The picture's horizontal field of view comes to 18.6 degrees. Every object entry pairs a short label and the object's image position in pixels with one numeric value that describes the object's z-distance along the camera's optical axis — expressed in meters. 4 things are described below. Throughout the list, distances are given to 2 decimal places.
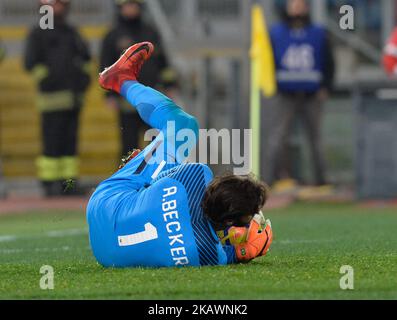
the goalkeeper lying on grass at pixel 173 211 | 6.68
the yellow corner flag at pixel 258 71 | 15.32
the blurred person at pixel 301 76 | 15.84
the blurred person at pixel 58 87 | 15.77
